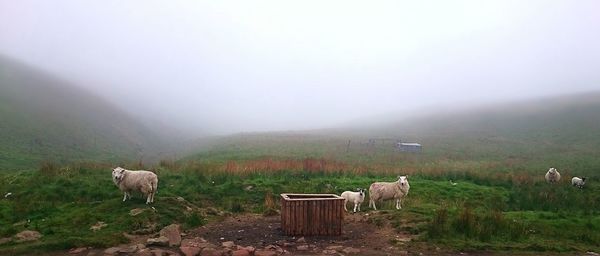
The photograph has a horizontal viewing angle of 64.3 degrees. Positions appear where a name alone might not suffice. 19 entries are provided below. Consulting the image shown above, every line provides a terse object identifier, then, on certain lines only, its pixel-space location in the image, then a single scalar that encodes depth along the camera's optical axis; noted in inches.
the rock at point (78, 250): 573.9
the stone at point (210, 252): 566.6
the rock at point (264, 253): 569.1
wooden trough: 693.9
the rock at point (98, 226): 669.3
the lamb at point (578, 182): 1125.7
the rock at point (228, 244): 607.5
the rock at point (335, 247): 617.0
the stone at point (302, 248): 614.9
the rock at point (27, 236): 621.3
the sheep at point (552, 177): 1203.9
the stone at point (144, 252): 561.6
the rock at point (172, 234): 615.2
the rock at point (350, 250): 600.7
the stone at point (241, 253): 569.3
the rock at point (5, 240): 609.5
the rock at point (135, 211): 722.8
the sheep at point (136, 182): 789.9
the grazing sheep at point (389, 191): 880.9
